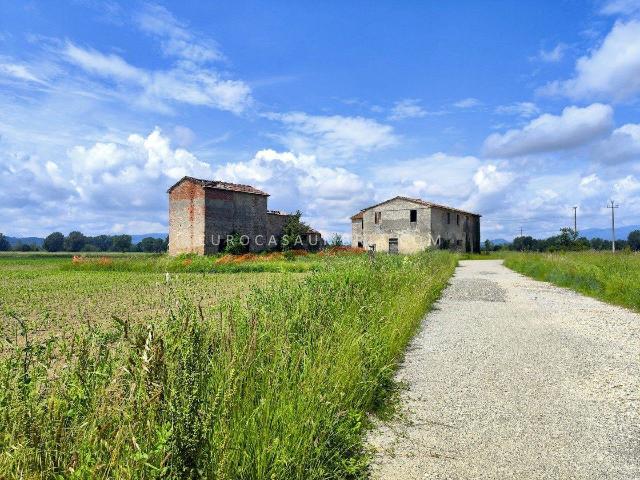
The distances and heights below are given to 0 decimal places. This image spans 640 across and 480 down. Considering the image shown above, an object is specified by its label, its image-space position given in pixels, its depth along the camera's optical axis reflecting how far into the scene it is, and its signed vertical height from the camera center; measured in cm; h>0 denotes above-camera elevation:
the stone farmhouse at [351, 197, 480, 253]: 4816 +260
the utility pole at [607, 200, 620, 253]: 5345 +297
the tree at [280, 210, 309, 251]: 4766 +196
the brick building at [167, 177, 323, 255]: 4038 +318
